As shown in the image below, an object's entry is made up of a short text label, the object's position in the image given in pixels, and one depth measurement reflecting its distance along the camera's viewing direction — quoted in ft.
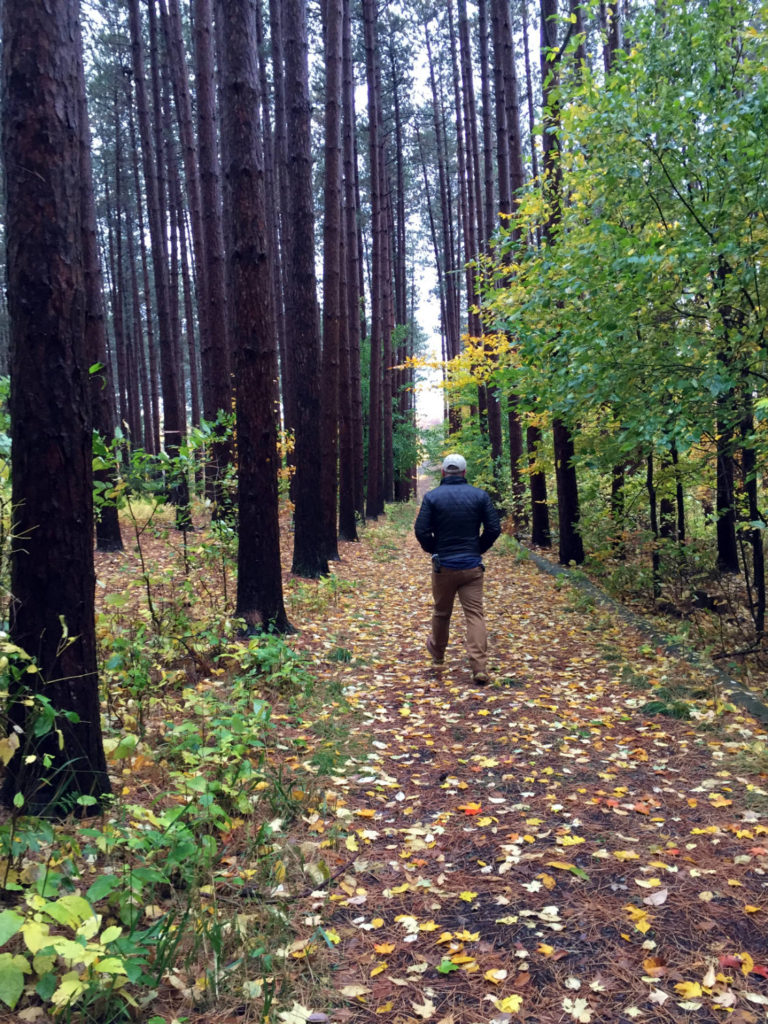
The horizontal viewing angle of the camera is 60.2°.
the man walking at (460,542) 20.86
